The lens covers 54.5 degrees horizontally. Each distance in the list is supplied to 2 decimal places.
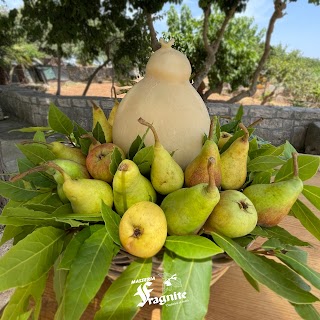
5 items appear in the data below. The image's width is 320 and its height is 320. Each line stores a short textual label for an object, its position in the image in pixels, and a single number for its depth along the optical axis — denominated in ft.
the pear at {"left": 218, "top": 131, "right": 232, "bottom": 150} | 2.06
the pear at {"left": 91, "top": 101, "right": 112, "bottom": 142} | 2.19
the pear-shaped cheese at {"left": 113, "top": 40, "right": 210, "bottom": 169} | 1.88
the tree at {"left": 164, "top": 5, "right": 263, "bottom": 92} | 23.21
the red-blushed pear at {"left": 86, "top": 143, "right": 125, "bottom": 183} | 1.69
